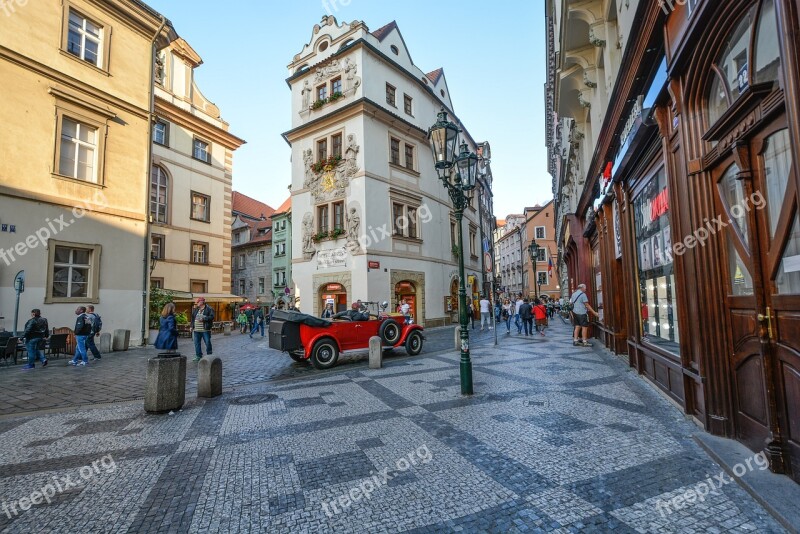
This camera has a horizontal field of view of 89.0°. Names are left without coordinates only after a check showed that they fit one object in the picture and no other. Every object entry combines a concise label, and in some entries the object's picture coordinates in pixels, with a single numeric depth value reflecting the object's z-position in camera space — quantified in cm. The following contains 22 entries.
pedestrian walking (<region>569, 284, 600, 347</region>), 1254
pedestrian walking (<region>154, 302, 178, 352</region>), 859
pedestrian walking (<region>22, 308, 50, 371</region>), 1039
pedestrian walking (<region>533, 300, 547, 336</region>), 1809
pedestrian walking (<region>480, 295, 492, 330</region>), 2098
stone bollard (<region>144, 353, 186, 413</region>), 610
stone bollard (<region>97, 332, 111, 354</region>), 1384
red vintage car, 1020
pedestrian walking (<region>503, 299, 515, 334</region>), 1933
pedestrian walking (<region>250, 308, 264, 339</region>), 2227
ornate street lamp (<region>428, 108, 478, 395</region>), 753
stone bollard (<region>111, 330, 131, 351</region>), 1427
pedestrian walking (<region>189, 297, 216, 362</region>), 1110
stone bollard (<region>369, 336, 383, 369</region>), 1013
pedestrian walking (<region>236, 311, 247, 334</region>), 2638
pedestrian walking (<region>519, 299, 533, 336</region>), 1816
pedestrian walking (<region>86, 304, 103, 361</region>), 1173
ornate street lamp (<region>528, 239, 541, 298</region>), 2436
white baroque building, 2155
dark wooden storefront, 321
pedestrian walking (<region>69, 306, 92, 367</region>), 1075
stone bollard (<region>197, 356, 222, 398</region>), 712
